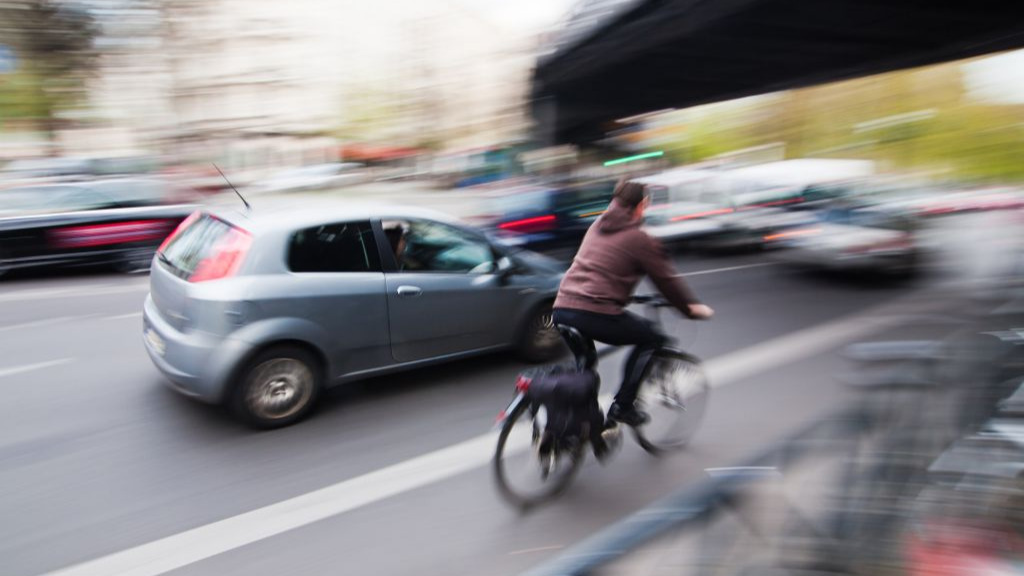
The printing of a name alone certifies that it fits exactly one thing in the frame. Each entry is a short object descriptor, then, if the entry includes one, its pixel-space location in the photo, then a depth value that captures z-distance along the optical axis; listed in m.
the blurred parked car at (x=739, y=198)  11.90
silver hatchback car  4.69
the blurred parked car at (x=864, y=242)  9.41
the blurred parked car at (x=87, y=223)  10.09
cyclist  3.93
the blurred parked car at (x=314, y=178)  30.86
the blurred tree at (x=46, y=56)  23.47
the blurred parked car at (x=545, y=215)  10.48
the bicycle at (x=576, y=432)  3.83
